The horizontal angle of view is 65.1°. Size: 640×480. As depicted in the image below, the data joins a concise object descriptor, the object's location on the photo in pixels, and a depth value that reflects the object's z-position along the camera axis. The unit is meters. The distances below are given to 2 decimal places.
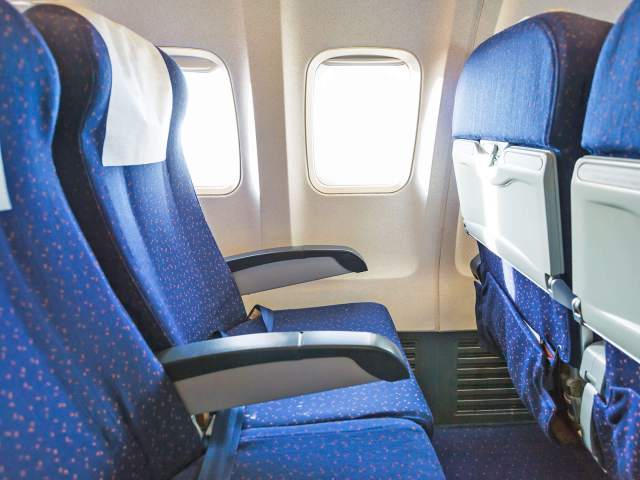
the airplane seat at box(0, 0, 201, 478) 0.74
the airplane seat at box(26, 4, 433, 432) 0.88
